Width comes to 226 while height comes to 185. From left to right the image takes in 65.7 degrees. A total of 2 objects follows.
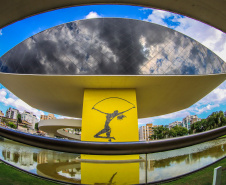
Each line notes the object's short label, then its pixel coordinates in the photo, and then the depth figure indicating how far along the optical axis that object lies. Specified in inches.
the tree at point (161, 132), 2519.7
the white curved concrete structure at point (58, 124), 749.3
